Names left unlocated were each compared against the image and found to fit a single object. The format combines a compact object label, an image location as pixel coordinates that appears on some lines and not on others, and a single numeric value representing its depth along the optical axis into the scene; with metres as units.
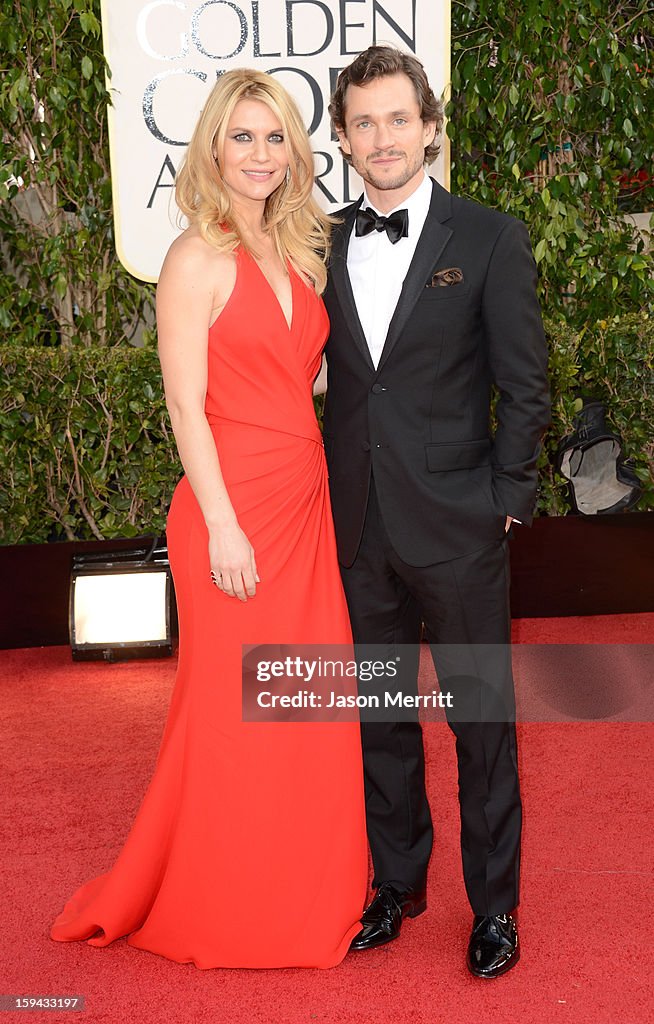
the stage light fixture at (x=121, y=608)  4.07
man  1.97
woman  2.00
